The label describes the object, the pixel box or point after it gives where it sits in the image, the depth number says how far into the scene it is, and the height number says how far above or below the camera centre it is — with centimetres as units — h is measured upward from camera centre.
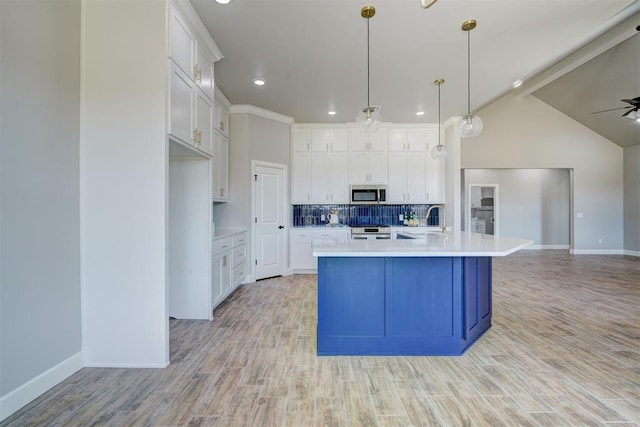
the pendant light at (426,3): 169 +121
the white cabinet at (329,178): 595 +71
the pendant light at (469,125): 317 +95
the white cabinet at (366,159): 598 +110
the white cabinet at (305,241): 560 -52
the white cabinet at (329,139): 597 +150
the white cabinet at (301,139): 595 +149
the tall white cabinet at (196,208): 292 +6
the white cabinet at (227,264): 360 -70
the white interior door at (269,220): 512 -12
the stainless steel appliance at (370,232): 552 -35
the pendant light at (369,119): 290 +93
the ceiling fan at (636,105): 466 +172
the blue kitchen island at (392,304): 248 -76
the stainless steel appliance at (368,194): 591 +39
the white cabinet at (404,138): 600 +152
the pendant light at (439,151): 414 +88
